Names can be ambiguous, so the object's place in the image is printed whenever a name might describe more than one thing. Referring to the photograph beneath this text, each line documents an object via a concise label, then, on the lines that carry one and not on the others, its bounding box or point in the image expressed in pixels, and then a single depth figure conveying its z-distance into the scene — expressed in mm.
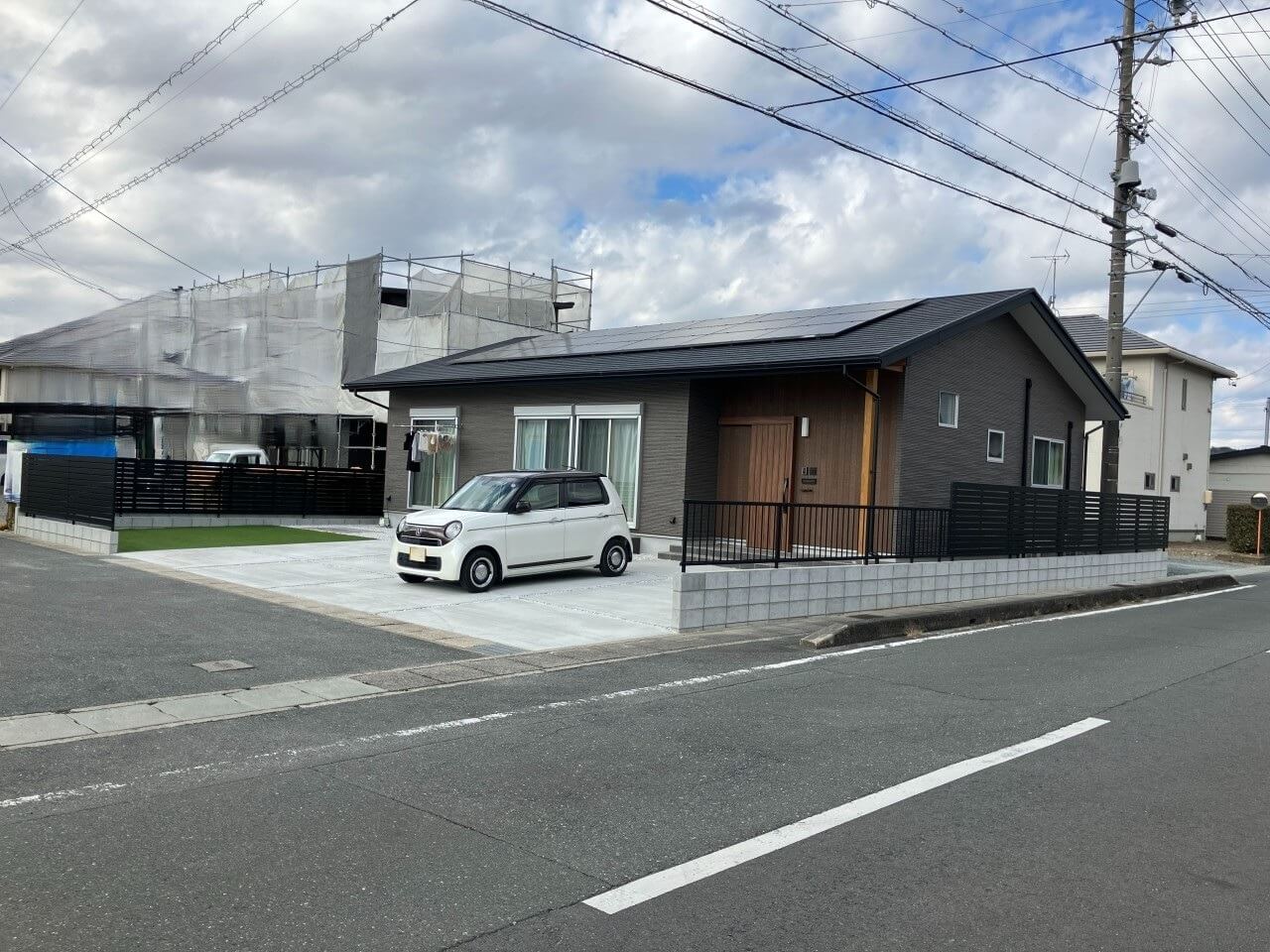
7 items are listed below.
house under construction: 30172
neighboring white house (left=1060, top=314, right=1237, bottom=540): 32906
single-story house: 16250
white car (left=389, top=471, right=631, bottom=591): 13078
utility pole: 18203
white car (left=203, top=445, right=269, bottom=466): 26359
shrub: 28797
